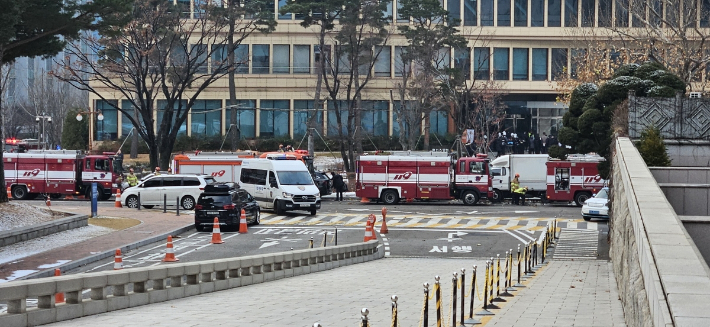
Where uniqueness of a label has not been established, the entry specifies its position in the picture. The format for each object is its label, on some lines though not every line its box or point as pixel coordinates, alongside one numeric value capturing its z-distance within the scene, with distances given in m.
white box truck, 52.81
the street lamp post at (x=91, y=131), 75.75
